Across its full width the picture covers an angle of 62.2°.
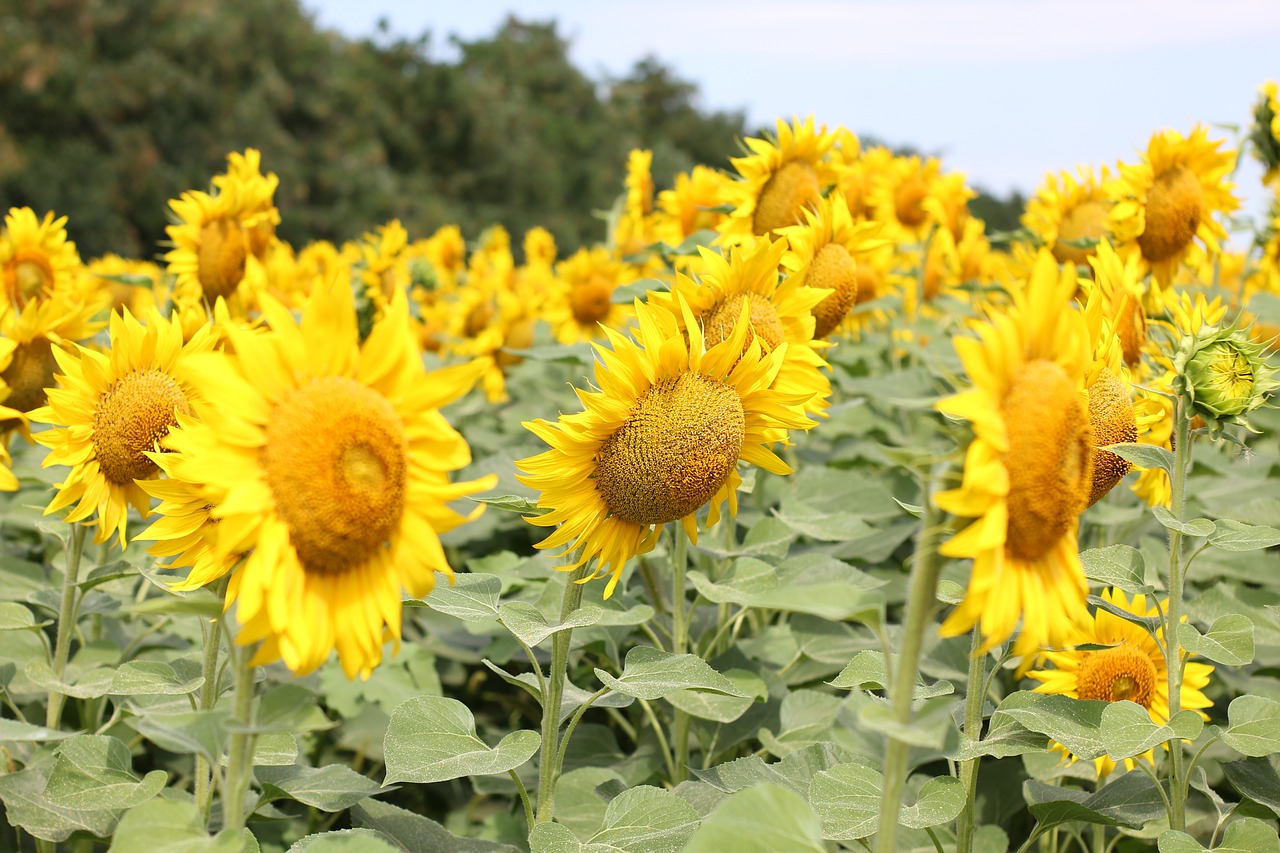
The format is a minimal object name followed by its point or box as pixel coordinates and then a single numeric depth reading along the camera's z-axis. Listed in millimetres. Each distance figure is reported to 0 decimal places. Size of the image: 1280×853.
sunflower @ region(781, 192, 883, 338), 2596
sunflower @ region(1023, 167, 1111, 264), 3434
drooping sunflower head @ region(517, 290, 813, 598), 1700
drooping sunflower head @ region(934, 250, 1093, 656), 1160
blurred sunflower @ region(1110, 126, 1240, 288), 2996
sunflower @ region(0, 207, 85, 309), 3104
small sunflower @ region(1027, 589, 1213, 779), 2035
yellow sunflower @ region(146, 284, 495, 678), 1237
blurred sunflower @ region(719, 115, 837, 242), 2881
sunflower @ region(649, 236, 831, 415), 2111
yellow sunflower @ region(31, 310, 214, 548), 1917
